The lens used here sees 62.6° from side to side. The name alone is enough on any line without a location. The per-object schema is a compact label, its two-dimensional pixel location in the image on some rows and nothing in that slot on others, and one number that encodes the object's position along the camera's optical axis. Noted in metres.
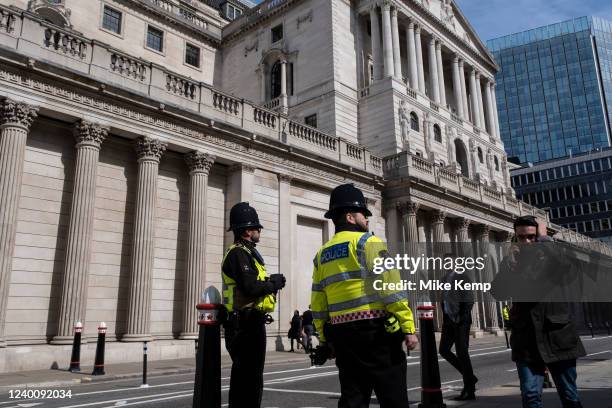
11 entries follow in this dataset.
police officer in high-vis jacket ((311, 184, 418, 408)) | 4.02
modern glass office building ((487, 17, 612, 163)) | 117.19
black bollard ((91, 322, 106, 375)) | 12.75
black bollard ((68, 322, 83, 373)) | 13.47
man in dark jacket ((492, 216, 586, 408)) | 4.71
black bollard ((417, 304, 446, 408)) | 5.90
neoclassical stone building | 15.57
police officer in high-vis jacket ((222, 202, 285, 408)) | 5.02
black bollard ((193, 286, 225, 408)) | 4.13
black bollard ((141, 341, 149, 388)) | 10.83
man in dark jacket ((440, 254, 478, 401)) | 7.66
